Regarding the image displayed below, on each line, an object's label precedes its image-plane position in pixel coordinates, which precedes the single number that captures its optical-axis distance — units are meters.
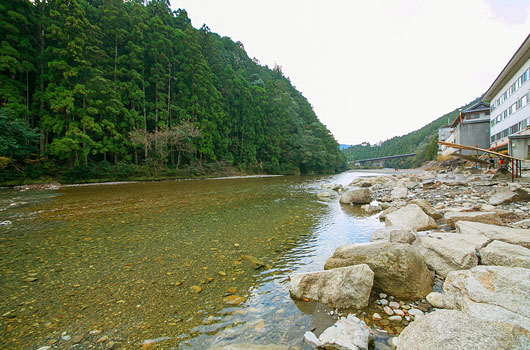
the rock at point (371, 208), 8.51
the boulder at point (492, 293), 1.96
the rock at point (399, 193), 10.50
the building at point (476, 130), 32.38
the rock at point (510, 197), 6.96
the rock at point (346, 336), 1.99
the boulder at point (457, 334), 1.48
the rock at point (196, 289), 3.12
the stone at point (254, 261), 3.92
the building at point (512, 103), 19.63
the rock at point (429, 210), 6.36
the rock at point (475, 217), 4.79
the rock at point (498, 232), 3.44
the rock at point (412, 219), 5.52
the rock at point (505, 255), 2.79
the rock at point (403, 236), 4.17
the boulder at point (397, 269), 2.84
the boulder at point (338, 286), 2.69
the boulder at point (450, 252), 3.11
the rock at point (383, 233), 4.53
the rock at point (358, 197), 10.34
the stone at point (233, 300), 2.88
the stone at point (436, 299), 2.61
